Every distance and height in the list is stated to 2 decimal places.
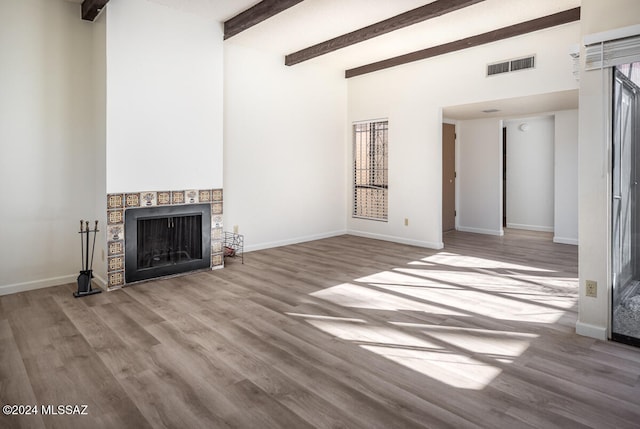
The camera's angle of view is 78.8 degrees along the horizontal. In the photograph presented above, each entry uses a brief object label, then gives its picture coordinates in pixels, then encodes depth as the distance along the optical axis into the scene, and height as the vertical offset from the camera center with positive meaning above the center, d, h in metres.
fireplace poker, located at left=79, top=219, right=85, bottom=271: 3.90 -0.41
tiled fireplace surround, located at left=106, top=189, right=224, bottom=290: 3.88 -0.04
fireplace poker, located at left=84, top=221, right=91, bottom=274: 3.76 -0.60
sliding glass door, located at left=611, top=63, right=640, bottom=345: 2.63 +0.07
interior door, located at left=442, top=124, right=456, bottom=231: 7.51 +0.56
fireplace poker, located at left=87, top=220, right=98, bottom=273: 3.93 -0.39
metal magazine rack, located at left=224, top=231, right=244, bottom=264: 5.25 -0.54
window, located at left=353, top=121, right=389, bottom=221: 6.66 +0.64
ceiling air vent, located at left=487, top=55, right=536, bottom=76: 4.81 +1.79
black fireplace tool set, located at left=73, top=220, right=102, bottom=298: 3.70 -0.71
